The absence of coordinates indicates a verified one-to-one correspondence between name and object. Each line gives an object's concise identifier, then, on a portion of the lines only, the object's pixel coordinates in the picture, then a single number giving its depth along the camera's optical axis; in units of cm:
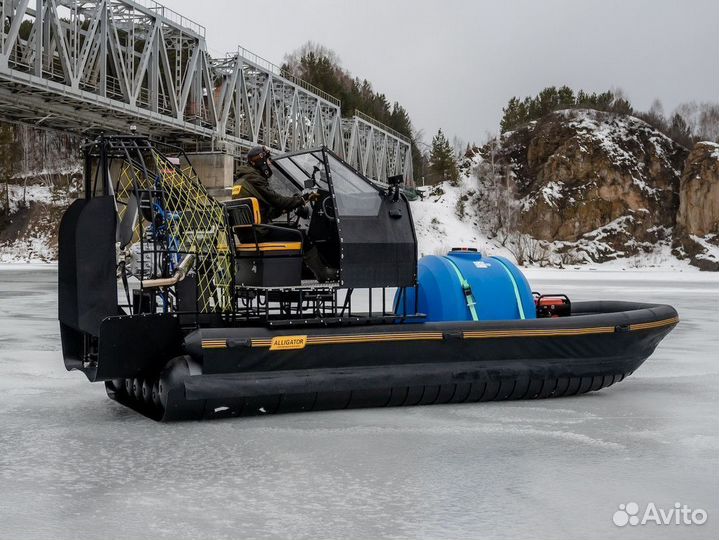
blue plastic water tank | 712
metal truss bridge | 3114
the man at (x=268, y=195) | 662
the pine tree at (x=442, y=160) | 8419
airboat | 601
